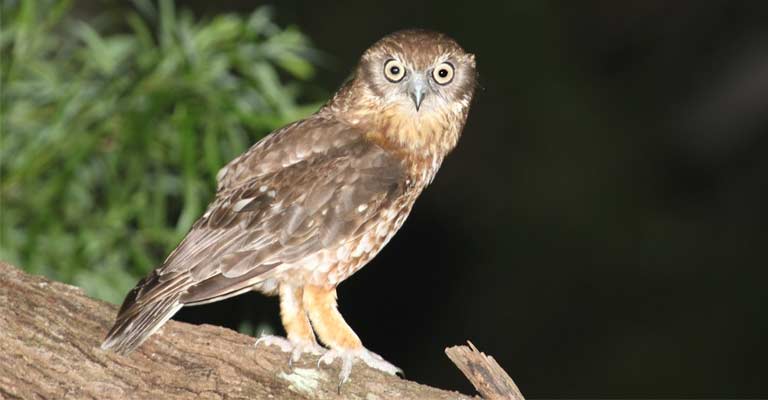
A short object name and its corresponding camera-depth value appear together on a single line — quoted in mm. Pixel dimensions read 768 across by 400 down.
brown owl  6707
